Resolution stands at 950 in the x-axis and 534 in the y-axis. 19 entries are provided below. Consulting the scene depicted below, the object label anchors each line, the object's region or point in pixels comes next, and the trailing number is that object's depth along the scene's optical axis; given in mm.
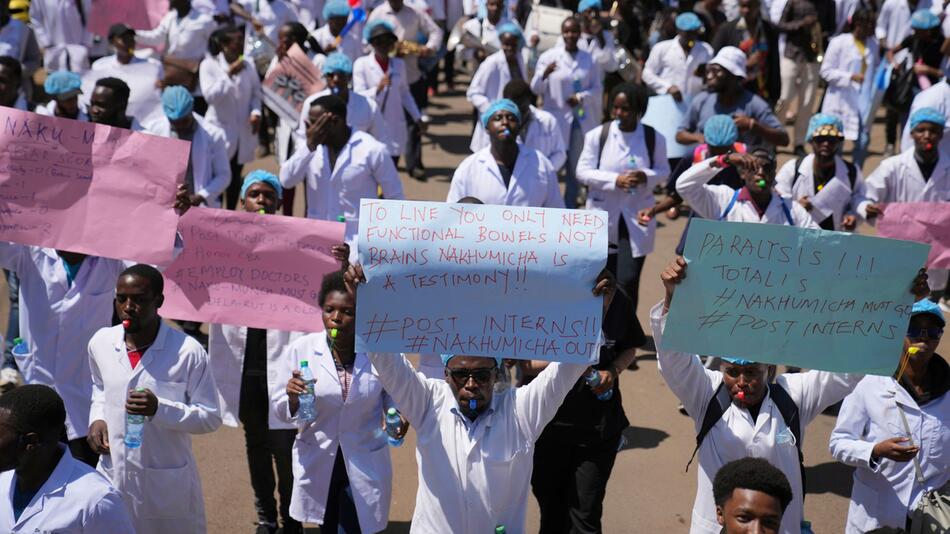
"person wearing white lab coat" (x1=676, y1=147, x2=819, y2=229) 8039
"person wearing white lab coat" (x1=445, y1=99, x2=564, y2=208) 8977
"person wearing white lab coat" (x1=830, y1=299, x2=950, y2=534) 5988
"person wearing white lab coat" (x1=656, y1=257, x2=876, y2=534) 5441
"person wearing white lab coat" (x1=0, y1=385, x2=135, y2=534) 4660
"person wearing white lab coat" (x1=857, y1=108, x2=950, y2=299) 9719
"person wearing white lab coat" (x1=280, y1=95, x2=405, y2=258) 8852
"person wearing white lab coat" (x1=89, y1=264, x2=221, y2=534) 5914
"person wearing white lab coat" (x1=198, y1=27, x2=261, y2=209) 12109
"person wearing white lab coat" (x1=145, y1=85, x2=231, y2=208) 9258
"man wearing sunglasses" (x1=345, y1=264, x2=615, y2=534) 5211
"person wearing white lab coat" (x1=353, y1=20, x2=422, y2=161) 13062
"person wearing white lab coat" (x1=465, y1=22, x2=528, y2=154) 13422
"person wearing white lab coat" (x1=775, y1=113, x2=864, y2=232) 9281
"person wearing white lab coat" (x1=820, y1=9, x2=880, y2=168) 14539
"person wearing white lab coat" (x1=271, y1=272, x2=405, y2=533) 6094
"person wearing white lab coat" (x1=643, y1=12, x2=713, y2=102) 14211
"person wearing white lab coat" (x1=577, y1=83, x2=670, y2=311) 9977
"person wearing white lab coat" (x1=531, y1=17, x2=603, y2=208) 13523
